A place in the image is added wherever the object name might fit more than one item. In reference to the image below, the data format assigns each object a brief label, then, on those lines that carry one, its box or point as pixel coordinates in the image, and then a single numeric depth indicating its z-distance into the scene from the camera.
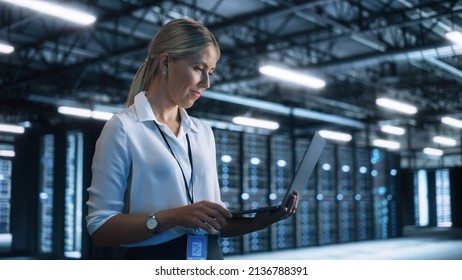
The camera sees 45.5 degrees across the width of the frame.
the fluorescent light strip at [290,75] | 8.87
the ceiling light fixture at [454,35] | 7.52
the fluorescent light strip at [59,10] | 5.82
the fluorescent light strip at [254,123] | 14.36
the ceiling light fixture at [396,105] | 11.05
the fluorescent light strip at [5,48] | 7.99
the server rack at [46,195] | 7.50
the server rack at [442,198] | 19.66
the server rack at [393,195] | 13.05
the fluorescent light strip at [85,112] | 12.63
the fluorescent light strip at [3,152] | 12.38
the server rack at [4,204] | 10.95
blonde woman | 1.02
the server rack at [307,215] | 10.07
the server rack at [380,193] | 12.48
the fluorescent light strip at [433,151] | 21.59
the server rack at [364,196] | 11.84
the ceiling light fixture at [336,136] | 15.62
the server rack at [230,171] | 8.41
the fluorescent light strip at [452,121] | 14.53
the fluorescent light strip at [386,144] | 19.13
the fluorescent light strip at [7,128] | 11.74
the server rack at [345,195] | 11.22
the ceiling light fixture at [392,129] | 17.44
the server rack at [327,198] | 10.64
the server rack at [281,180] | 9.40
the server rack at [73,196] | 6.99
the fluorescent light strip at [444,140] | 19.23
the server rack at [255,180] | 8.83
